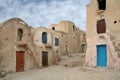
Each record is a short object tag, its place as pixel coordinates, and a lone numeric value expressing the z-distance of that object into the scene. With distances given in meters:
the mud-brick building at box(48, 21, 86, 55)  17.55
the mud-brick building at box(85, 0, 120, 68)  8.70
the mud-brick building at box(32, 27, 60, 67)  13.50
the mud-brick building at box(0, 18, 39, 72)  9.98
